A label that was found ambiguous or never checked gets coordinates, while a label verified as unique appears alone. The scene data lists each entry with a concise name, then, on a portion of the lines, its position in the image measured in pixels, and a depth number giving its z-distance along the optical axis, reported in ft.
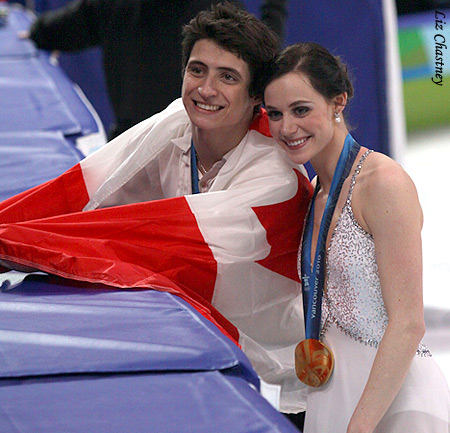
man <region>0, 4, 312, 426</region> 35.85
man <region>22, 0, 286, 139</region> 40.38
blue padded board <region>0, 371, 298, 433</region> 34.14
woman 35.38
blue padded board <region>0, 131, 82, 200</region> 37.96
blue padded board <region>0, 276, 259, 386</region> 34.68
